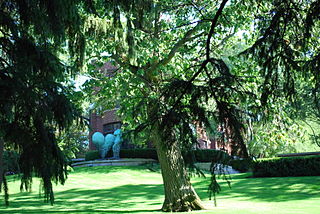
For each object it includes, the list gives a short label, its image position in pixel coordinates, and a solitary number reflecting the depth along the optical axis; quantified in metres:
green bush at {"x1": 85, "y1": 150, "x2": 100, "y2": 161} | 26.33
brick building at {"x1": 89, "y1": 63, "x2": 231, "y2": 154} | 28.23
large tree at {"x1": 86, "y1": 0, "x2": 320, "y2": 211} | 3.66
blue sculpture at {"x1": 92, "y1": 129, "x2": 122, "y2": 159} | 25.70
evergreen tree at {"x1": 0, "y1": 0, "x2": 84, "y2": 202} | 4.79
